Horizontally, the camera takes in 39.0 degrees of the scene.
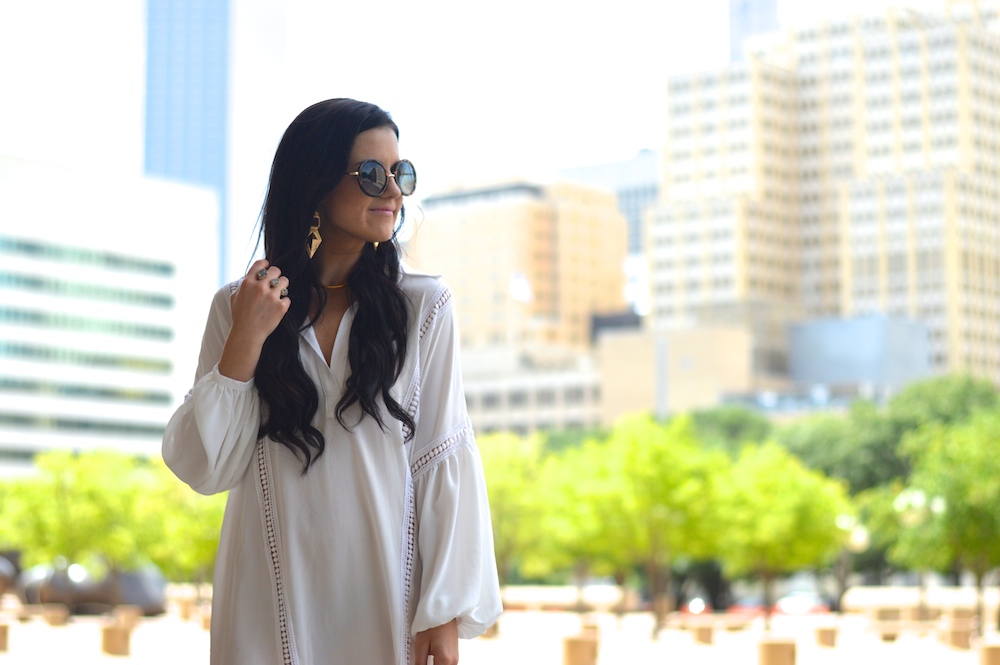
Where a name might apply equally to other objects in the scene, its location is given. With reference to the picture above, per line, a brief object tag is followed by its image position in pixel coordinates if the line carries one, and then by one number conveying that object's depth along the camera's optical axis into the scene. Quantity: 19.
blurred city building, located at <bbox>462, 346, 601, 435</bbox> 98.94
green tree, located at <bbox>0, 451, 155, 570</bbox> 37.81
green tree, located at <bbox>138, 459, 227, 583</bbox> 34.44
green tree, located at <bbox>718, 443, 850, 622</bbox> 35.88
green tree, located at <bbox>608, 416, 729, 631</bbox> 32.06
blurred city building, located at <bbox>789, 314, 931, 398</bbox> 93.38
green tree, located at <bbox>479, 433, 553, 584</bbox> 40.47
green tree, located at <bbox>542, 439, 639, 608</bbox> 32.84
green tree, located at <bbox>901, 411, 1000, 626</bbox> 26.34
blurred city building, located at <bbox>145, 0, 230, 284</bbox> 177.62
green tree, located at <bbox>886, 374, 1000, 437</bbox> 55.59
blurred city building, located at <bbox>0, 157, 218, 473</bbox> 81.62
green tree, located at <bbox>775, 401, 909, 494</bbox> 54.41
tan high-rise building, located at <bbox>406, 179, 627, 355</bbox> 121.50
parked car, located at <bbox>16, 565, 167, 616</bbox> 40.28
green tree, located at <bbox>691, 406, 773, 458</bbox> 65.94
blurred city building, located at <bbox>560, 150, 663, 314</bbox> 166.50
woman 2.65
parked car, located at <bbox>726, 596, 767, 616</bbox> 43.75
